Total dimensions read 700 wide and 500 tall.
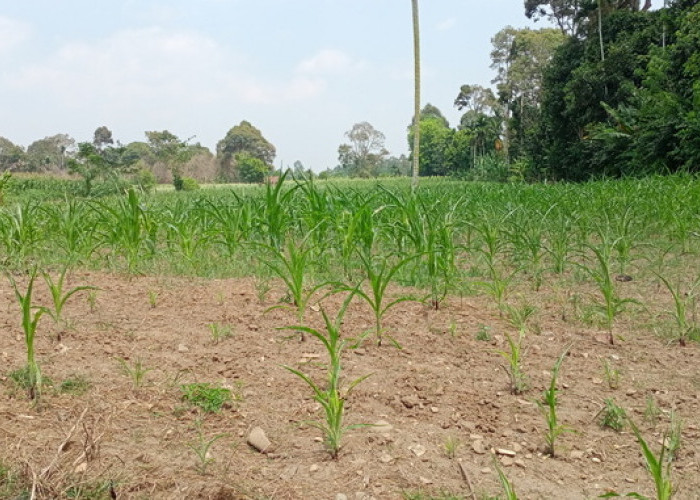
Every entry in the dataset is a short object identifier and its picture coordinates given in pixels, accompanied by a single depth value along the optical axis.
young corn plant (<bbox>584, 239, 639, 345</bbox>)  2.60
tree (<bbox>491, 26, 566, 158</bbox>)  33.91
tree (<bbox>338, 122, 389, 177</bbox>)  66.86
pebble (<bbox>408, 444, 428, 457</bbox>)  1.68
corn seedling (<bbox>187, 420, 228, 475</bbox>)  1.60
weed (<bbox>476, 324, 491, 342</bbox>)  2.59
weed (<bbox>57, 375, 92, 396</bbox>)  2.05
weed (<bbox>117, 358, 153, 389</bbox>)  2.09
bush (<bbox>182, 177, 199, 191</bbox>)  30.42
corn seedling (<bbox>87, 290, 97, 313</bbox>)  2.98
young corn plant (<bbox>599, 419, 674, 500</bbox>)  1.26
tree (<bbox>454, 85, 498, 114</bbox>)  51.75
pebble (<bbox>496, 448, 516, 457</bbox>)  1.67
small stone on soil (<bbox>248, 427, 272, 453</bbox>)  1.73
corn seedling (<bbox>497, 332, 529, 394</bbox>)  2.06
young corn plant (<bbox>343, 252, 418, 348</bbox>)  2.49
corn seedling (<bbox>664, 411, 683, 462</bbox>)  1.63
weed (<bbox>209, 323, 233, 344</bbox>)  2.59
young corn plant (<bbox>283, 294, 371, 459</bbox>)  1.67
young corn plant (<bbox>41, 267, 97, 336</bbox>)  2.54
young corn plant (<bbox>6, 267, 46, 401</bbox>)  1.99
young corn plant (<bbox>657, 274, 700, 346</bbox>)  2.56
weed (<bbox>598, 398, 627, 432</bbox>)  1.82
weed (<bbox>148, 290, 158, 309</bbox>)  3.10
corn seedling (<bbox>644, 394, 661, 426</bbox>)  1.85
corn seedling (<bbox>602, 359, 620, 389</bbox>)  2.13
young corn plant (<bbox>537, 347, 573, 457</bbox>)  1.65
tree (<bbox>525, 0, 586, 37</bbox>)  27.91
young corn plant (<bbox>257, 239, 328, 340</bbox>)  2.71
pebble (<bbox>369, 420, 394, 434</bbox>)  1.80
